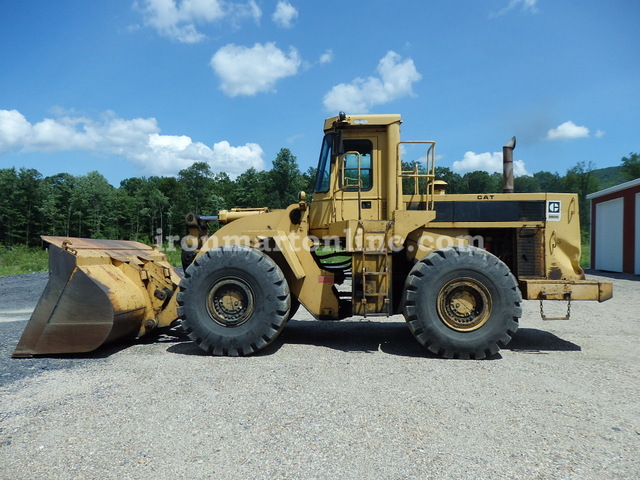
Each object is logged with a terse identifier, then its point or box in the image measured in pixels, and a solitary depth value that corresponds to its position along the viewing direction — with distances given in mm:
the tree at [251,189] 62125
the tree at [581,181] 59906
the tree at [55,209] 57500
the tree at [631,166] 63844
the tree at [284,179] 59594
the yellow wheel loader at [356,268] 5410
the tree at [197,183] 73062
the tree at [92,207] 59938
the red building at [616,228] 19016
